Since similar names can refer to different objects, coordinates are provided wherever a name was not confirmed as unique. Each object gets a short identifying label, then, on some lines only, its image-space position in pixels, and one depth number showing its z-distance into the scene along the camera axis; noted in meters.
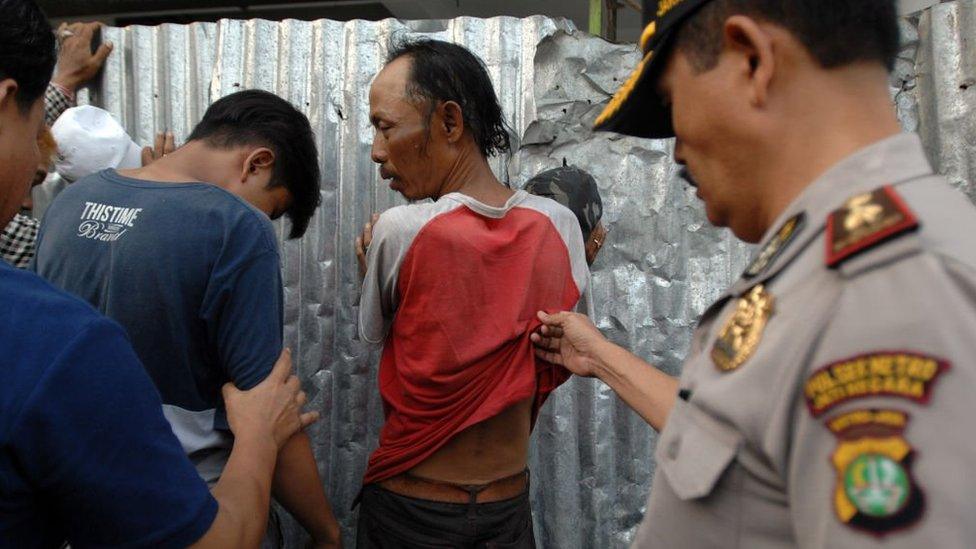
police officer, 0.74
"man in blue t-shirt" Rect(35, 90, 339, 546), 1.94
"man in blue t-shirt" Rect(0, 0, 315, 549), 1.07
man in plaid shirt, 3.36
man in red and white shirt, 2.29
